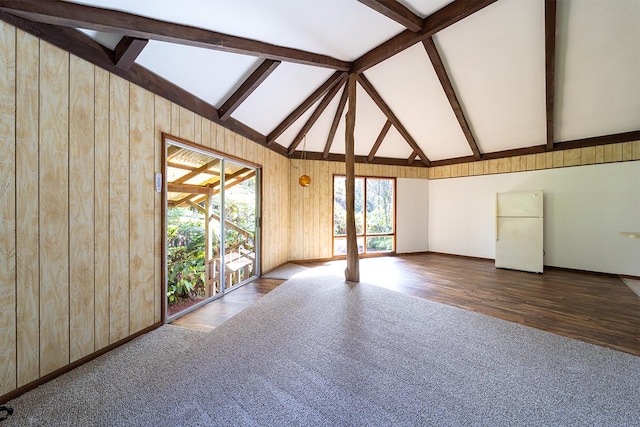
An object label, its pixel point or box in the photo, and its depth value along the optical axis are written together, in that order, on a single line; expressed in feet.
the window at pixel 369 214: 20.88
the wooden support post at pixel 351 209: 13.78
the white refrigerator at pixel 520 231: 15.90
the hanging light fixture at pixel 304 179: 18.03
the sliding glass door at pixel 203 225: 9.57
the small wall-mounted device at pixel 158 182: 8.54
